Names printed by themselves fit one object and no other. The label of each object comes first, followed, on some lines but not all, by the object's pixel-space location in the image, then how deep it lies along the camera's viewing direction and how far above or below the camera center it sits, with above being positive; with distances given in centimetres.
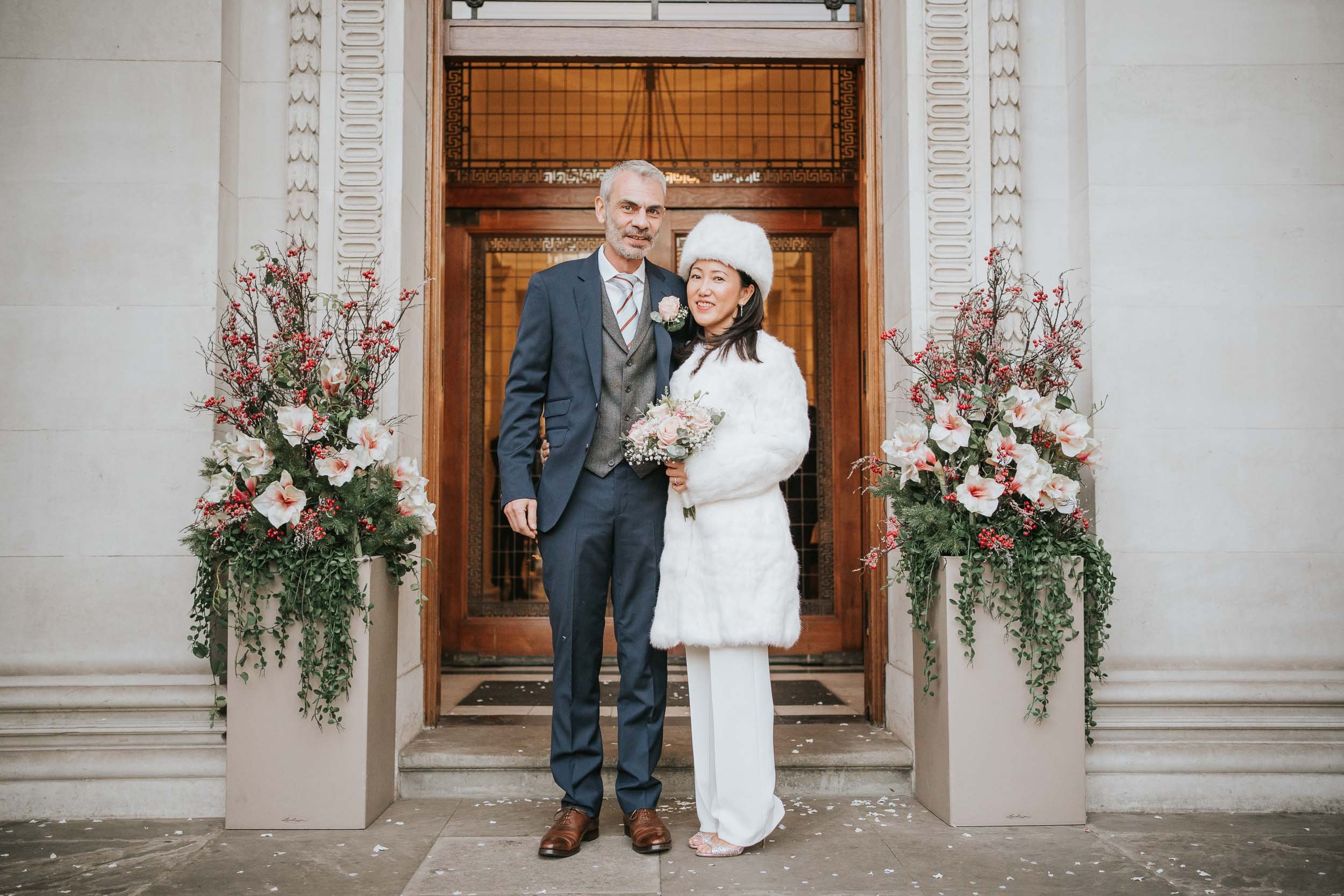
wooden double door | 624 +54
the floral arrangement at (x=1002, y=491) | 333 -5
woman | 304 -23
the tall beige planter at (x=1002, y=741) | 340 -93
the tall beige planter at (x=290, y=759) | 338 -98
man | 321 -7
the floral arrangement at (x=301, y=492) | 330 -5
